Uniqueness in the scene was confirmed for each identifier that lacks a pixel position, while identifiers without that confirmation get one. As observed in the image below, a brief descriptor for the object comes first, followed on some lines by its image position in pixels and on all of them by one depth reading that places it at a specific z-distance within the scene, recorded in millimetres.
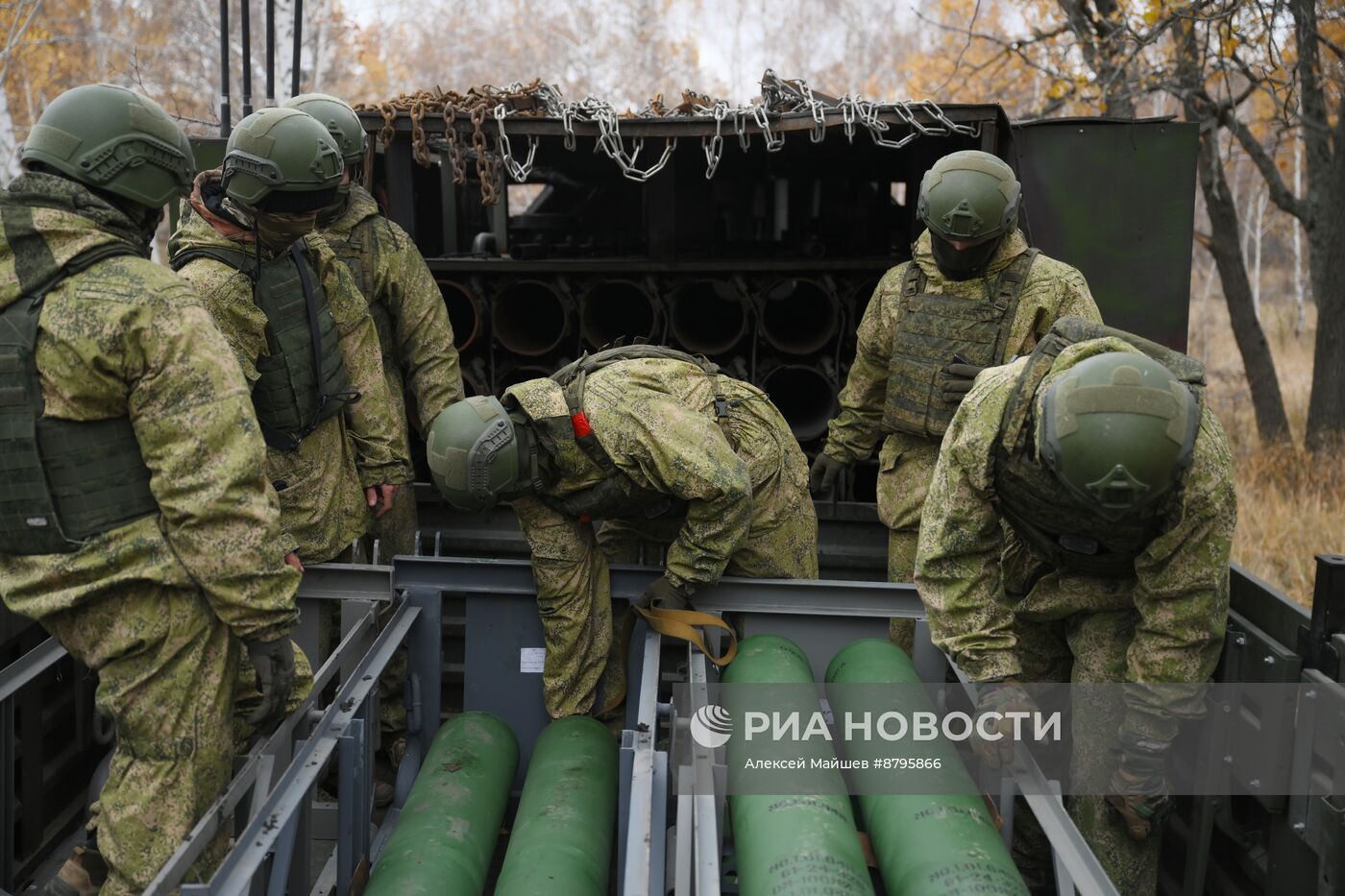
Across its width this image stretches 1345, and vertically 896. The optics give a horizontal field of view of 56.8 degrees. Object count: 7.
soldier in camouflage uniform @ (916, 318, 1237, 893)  2453
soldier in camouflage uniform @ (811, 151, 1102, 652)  3721
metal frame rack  2391
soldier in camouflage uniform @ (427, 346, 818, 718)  3209
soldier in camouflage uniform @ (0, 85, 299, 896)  2420
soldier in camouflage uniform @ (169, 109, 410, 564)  3266
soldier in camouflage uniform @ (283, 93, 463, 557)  3980
